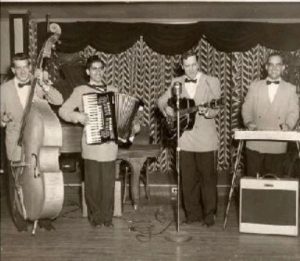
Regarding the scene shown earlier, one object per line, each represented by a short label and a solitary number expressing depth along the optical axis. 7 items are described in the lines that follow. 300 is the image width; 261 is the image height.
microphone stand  4.50
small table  5.78
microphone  4.50
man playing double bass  4.61
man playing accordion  4.80
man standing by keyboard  4.74
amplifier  4.66
